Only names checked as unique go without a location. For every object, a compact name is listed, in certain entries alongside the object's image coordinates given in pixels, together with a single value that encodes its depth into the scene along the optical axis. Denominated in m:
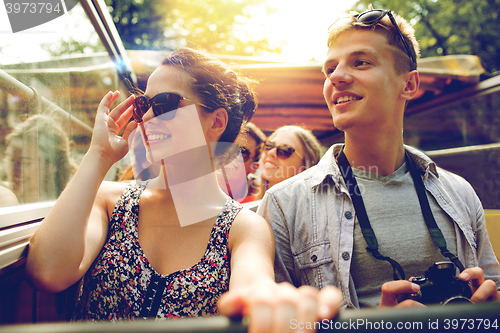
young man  1.64
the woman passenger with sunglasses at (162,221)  1.18
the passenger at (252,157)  3.45
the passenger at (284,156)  3.27
